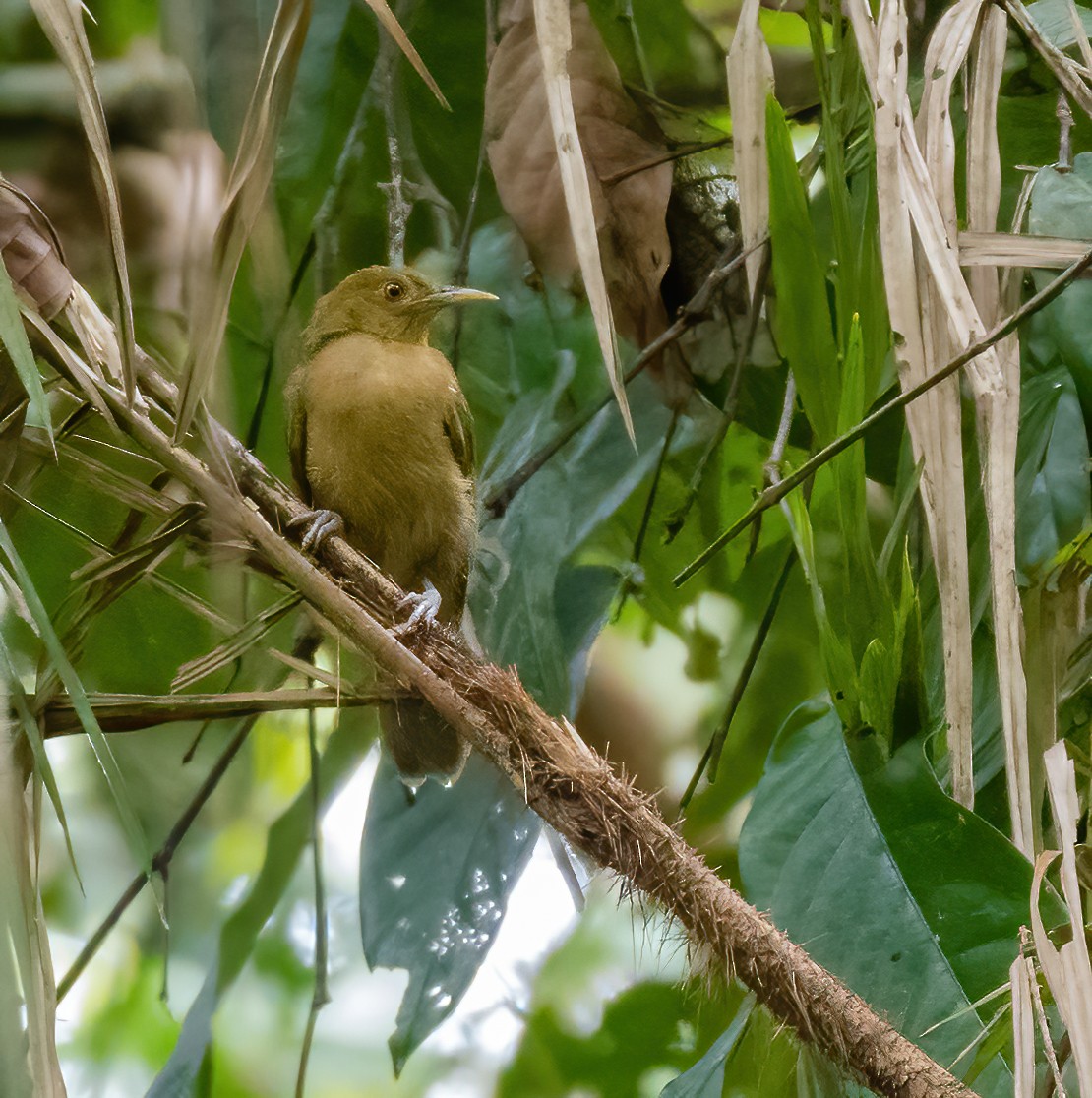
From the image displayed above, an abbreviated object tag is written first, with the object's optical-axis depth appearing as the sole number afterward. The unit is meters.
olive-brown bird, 8.01
